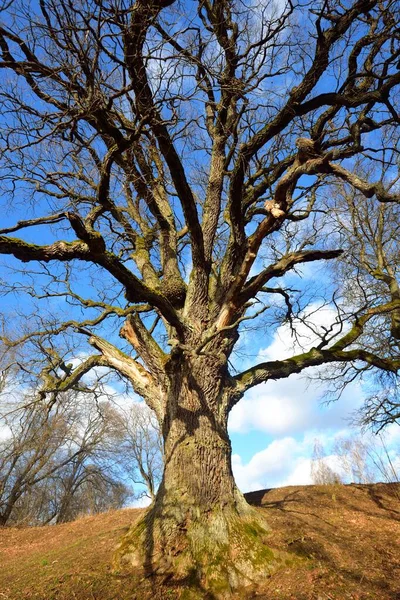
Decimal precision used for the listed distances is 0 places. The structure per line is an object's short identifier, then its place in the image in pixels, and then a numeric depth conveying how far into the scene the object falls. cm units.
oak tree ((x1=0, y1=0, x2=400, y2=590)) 399
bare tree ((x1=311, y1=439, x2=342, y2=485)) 1606
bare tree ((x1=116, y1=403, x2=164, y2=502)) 2106
